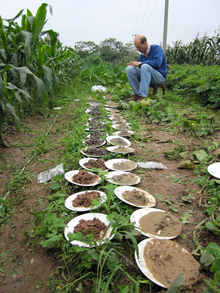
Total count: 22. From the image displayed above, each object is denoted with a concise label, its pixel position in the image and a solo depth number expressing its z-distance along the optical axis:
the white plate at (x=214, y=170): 1.61
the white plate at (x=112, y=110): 4.04
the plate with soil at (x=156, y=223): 1.18
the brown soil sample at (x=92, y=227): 1.13
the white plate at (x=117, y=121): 3.29
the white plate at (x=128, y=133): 2.72
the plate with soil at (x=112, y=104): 4.38
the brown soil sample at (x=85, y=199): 1.41
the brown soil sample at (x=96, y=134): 2.59
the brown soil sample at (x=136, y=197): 1.45
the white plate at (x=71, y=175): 1.64
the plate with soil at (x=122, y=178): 1.68
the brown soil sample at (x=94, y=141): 2.39
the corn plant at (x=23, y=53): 2.17
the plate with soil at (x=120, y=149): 2.21
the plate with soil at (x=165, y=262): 0.93
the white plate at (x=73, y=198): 1.36
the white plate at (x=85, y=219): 1.08
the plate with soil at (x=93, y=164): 1.87
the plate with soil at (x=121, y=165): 1.91
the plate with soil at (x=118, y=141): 2.42
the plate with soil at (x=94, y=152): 2.13
